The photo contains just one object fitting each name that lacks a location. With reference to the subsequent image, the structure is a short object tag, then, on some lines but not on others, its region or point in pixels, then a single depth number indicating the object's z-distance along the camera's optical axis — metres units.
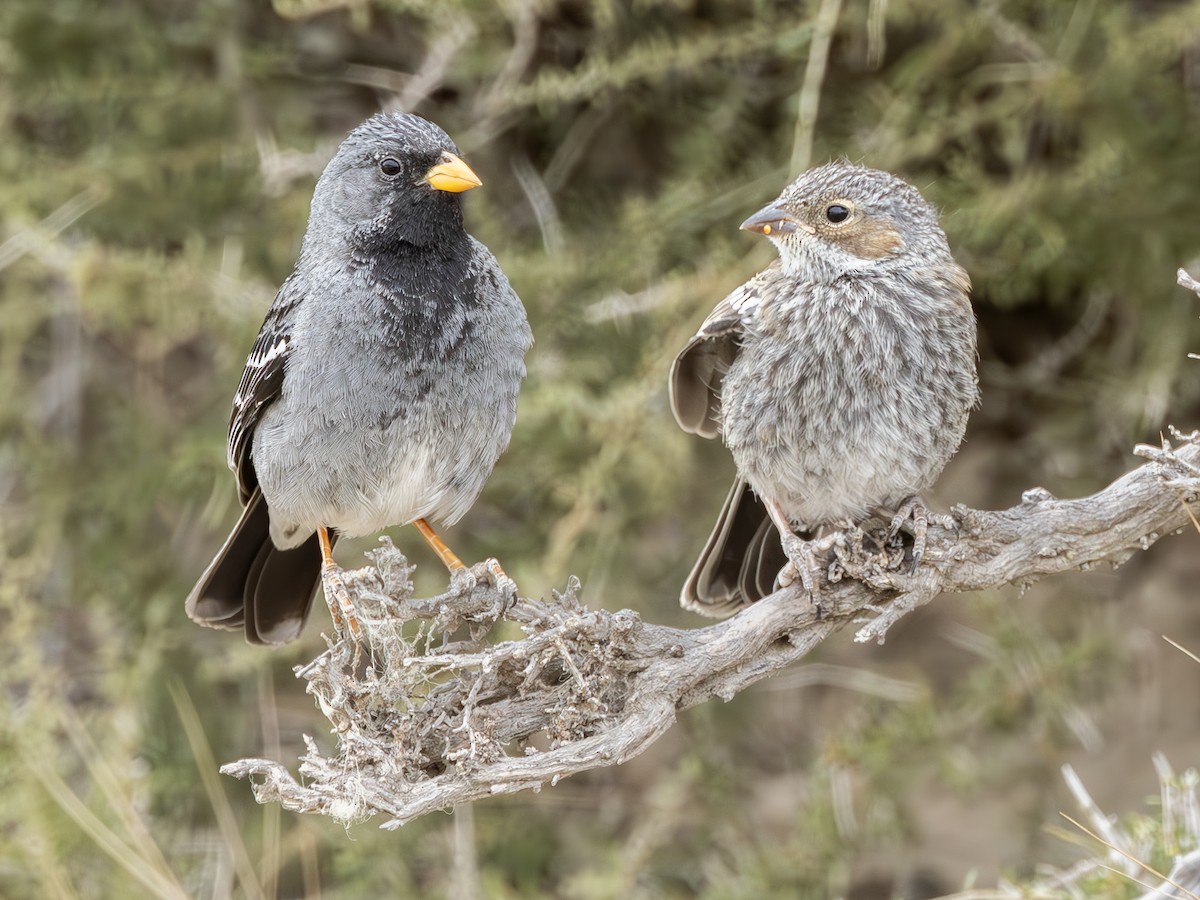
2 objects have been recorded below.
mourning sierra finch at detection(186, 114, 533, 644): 6.73
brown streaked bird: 6.91
